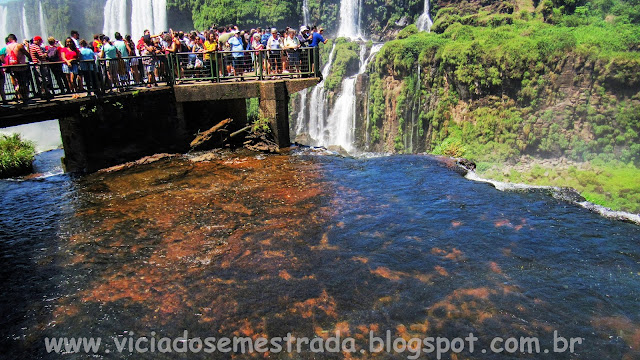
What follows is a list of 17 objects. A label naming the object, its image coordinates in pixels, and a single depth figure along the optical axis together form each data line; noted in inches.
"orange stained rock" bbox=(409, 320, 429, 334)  219.7
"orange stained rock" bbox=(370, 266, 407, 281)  266.4
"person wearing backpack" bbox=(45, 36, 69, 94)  489.4
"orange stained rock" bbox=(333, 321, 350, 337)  219.9
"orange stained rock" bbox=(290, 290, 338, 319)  235.2
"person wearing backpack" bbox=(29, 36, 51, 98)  464.1
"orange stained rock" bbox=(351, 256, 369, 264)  286.3
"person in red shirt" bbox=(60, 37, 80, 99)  485.7
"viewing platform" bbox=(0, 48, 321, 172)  515.2
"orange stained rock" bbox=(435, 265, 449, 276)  269.1
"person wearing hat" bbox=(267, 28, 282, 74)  593.0
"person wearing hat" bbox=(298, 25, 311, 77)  588.1
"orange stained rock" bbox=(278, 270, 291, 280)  269.9
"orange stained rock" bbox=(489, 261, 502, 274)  270.8
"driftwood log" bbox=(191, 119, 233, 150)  586.6
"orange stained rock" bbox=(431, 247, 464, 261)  287.9
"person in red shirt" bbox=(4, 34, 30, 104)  447.5
